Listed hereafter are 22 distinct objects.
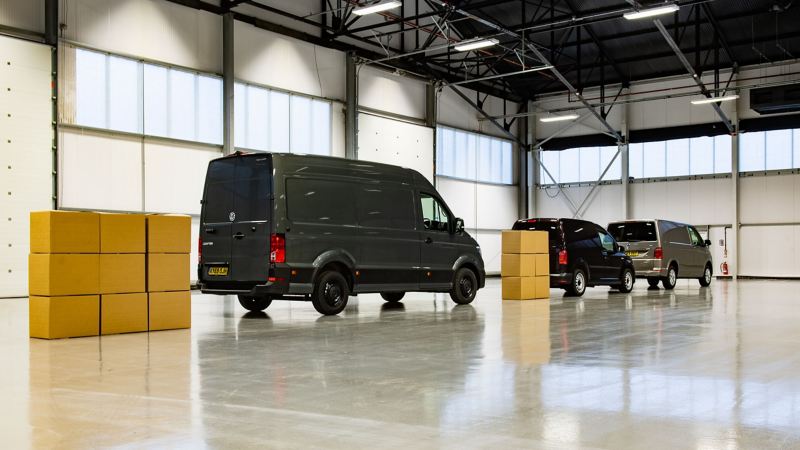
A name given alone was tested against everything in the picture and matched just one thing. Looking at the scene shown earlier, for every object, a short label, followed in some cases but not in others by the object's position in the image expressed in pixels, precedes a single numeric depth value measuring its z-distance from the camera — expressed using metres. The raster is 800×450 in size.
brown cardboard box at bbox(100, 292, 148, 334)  9.23
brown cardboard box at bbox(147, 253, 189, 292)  9.65
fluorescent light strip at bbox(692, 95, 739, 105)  26.06
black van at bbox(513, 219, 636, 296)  17.77
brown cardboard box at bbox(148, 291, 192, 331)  9.66
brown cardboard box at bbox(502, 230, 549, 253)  16.25
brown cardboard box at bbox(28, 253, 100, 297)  8.77
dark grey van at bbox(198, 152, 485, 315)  11.17
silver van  20.58
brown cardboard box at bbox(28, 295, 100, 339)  8.73
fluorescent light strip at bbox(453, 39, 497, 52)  21.40
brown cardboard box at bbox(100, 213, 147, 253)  9.24
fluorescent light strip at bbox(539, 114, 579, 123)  28.93
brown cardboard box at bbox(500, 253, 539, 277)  16.20
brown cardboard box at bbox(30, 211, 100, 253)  8.81
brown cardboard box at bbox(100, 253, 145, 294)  9.22
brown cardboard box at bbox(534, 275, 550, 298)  16.69
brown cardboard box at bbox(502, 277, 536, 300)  16.14
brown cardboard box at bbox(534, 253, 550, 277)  16.75
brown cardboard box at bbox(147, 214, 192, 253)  9.69
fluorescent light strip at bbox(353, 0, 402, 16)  18.10
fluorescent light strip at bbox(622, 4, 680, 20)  18.88
